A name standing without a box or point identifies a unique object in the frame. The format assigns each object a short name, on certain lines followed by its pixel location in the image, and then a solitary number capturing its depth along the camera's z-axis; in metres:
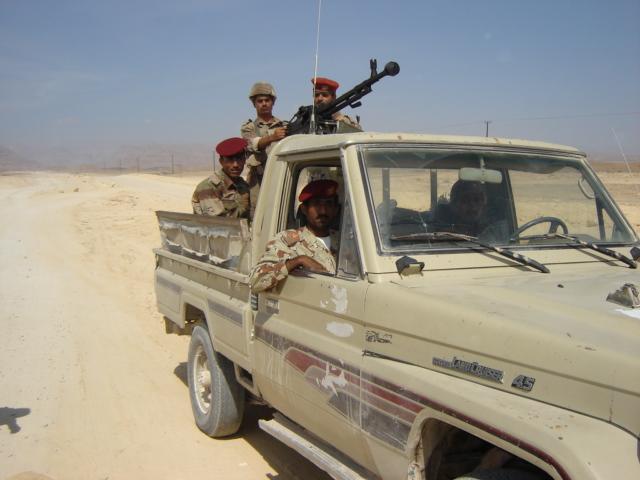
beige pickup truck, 2.10
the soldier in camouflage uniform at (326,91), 5.95
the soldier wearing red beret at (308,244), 3.44
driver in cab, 3.30
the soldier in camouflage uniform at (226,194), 5.71
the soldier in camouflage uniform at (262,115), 6.42
